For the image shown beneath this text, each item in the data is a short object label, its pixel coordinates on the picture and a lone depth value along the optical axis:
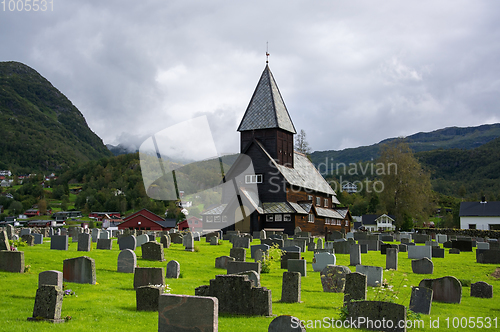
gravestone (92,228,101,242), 29.82
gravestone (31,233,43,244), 25.86
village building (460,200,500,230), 77.50
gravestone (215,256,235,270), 18.28
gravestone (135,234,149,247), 25.03
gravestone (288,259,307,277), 16.78
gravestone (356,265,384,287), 14.40
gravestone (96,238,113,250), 23.17
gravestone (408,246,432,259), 25.47
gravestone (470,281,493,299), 13.76
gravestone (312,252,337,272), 18.08
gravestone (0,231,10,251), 16.52
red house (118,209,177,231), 74.06
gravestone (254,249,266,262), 19.33
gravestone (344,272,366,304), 11.62
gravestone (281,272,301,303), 12.10
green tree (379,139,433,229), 66.62
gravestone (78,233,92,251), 21.58
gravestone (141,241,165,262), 19.50
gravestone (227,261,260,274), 13.94
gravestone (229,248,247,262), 18.91
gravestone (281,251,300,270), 19.33
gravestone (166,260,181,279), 15.35
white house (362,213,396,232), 101.56
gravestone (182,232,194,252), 25.15
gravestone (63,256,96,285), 13.30
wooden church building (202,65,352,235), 47.62
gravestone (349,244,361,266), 21.16
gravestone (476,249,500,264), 24.34
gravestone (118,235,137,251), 22.03
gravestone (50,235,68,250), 21.97
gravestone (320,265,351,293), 14.21
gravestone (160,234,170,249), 26.08
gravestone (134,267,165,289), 12.30
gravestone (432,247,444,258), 27.53
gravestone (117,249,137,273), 15.82
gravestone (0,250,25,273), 14.41
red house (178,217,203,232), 75.10
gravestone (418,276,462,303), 12.63
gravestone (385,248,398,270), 19.94
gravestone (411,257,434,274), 19.25
